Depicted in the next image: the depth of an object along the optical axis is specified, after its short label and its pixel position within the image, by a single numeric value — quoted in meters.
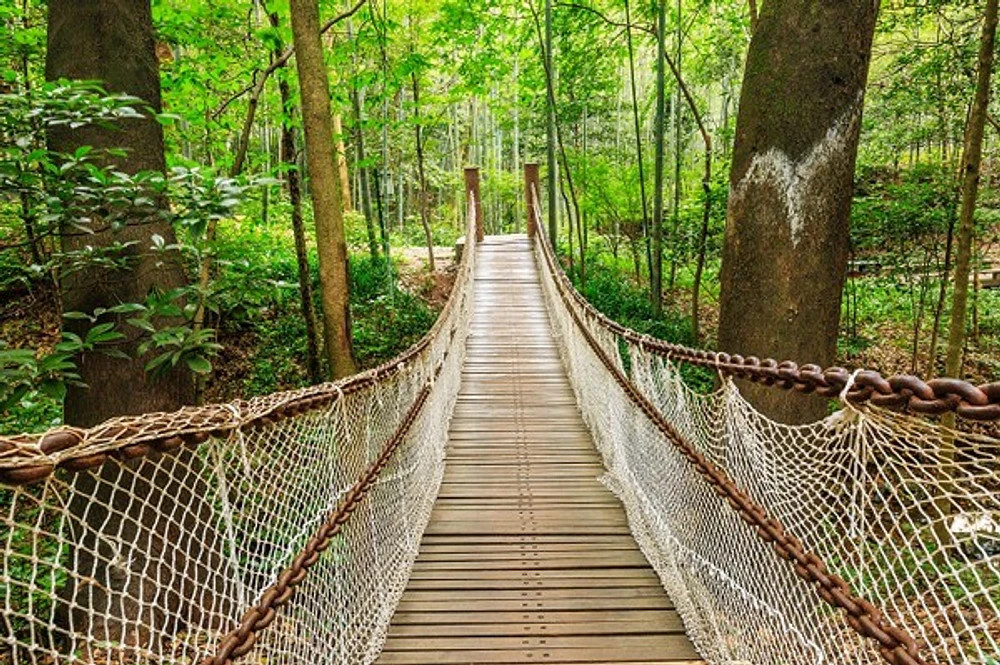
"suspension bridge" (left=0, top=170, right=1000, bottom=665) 1.01
